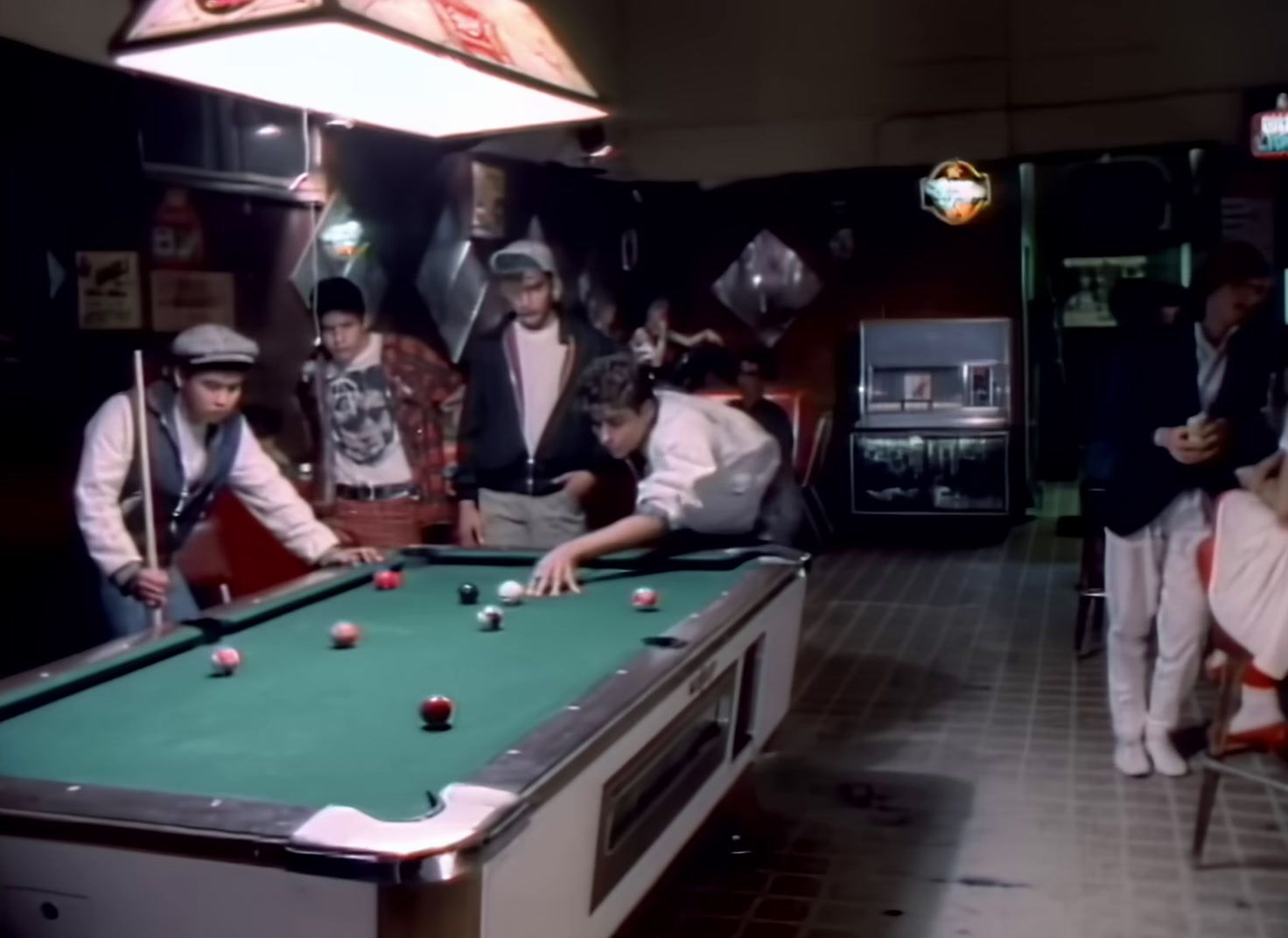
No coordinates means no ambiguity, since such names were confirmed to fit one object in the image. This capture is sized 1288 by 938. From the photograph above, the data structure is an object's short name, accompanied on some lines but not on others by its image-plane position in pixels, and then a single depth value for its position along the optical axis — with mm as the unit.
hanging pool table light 2723
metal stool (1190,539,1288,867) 3336
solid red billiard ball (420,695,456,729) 2246
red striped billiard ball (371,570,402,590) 3633
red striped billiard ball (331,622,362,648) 2924
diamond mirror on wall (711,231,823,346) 8766
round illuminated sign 7996
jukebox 8375
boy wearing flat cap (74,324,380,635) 3248
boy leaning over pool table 3861
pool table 1715
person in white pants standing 4043
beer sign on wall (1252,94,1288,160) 6809
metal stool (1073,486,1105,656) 5684
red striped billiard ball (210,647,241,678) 2678
